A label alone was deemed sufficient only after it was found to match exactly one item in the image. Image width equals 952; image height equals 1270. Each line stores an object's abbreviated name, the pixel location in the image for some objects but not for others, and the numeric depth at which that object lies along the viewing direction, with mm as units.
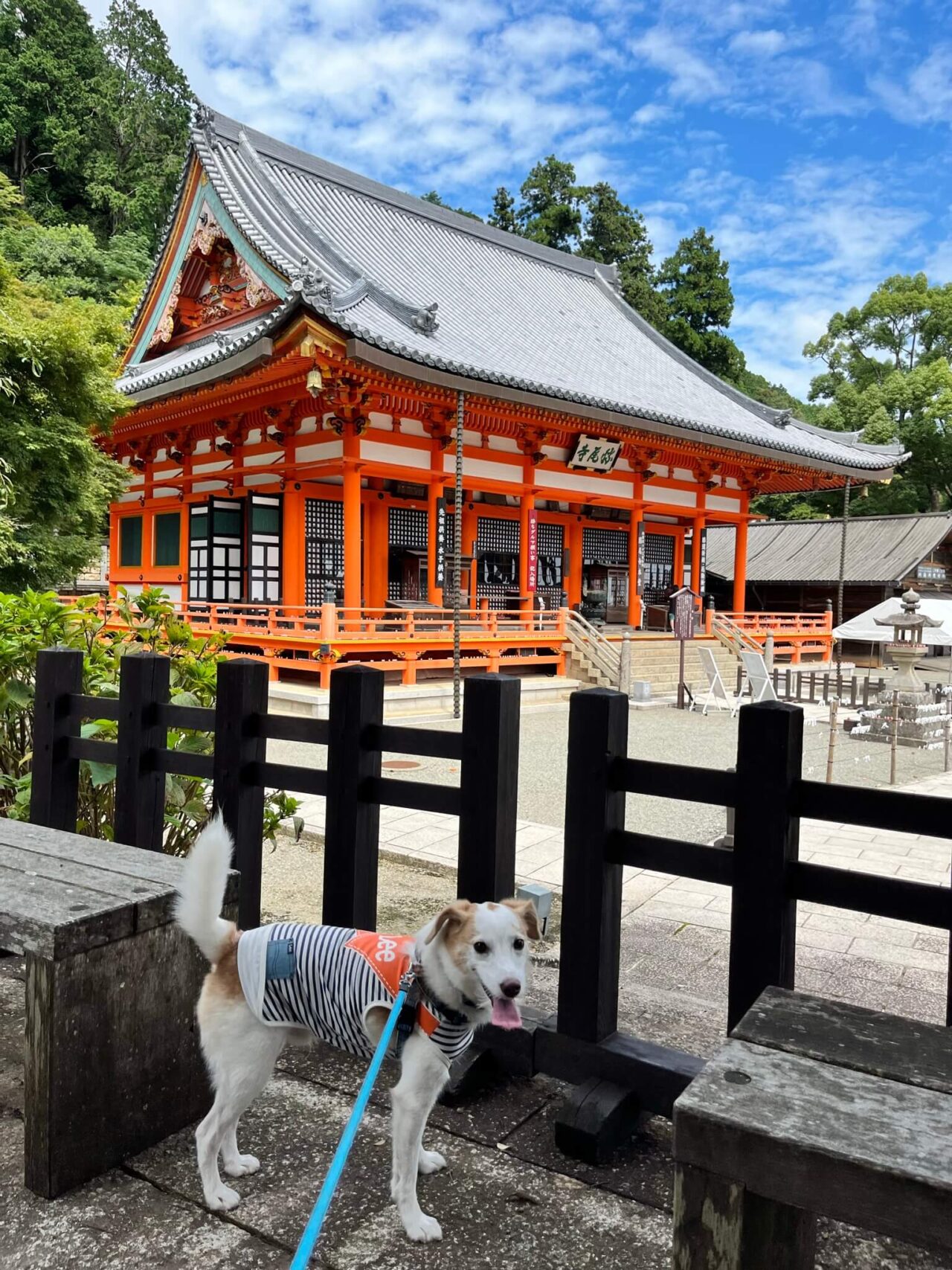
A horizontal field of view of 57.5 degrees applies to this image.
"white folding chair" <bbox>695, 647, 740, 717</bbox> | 13656
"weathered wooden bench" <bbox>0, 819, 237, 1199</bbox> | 1831
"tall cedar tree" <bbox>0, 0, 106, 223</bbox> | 34500
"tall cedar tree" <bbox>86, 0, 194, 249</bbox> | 34094
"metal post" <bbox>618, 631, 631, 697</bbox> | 14266
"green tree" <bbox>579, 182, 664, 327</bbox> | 42188
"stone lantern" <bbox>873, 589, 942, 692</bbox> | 12734
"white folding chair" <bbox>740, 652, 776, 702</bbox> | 13076
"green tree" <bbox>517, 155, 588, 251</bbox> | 41688
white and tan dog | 1702
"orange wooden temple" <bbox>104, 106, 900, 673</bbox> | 13219
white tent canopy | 13211
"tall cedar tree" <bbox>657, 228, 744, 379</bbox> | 40719
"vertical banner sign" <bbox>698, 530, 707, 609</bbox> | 20952
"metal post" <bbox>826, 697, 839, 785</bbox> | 7734
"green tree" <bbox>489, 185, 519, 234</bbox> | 42969
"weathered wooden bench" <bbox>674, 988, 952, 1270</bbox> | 1095
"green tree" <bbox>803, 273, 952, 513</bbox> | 33156
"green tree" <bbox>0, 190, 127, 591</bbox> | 9594
